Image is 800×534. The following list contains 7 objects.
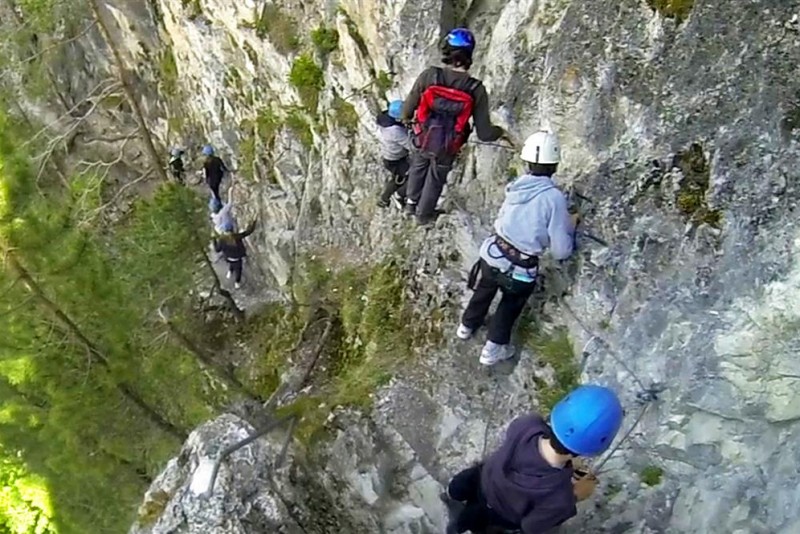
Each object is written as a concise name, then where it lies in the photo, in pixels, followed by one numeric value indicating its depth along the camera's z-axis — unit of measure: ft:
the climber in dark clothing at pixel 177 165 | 54.24
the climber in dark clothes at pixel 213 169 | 48.80
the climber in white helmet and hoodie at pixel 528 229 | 20.04
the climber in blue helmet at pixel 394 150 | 28.37
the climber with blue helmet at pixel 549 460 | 15.96
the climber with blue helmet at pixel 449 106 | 22.56
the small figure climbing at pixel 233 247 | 48.29
